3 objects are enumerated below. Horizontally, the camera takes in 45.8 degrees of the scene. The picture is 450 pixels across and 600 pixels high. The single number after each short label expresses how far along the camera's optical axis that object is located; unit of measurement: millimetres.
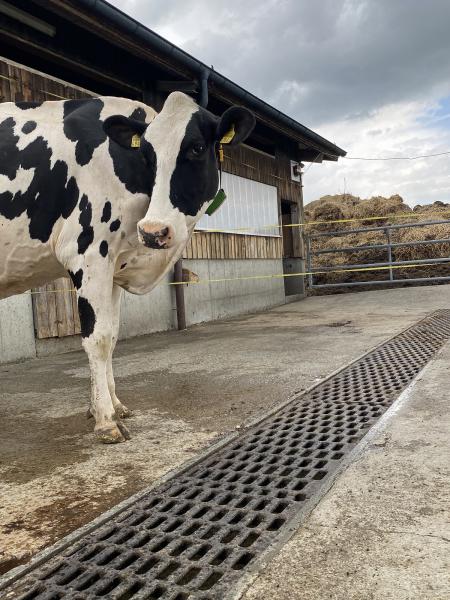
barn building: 5750
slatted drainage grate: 1511
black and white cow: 2932
